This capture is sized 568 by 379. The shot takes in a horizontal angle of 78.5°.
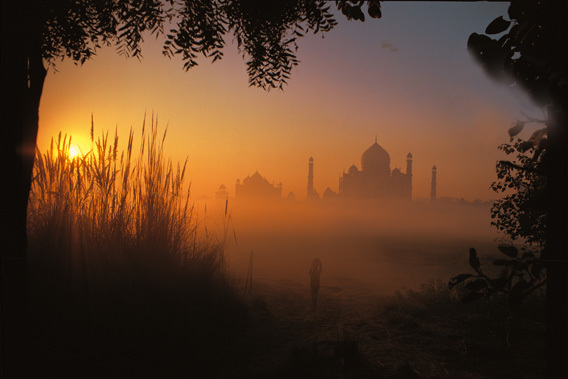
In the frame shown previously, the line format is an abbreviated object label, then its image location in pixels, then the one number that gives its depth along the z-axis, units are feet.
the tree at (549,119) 5.33
